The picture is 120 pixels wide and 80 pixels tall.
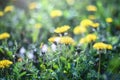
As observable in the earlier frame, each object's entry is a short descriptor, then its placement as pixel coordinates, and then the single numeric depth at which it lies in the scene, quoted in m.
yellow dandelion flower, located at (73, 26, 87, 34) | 3.21
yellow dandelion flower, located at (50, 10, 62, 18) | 3.54
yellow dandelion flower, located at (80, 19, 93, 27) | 3.07
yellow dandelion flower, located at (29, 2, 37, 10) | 3.93
